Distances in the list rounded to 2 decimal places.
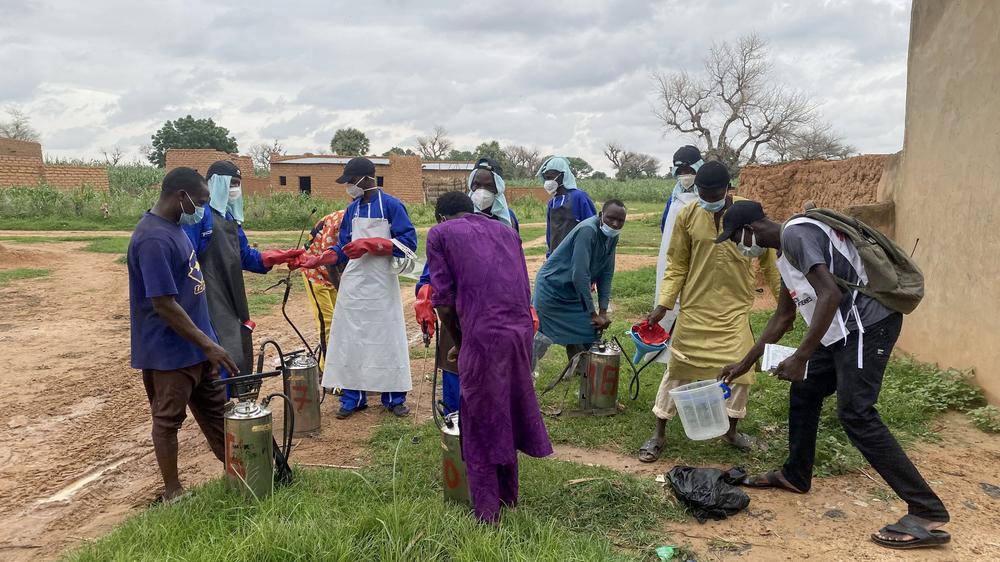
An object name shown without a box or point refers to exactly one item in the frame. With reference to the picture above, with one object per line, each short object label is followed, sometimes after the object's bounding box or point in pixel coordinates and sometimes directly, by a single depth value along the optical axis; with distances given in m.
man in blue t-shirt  3.32
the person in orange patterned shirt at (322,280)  5.79
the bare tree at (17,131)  48.75
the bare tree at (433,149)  60.06
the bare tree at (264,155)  54.34
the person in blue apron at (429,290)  4.24
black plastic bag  3.55
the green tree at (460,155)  61.47
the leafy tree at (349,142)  49.67
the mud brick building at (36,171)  23.34
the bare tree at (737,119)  36.78
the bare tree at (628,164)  61.81
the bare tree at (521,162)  63.25
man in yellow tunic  4.23
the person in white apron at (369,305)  5.20
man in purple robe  3.12
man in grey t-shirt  3.20
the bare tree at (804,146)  34.06
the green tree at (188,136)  45.25
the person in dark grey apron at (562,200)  6.61
